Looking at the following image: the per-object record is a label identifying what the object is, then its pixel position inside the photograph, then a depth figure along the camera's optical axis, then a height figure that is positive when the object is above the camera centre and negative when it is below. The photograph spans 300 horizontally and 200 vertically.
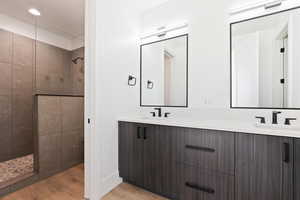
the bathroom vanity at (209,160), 1.07 -0.55
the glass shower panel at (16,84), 2.54 +0.27
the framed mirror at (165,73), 2.08 +0.41
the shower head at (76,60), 3.50 +0.94
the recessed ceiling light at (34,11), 2.45 +1.46
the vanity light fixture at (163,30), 2.10 +1.03
